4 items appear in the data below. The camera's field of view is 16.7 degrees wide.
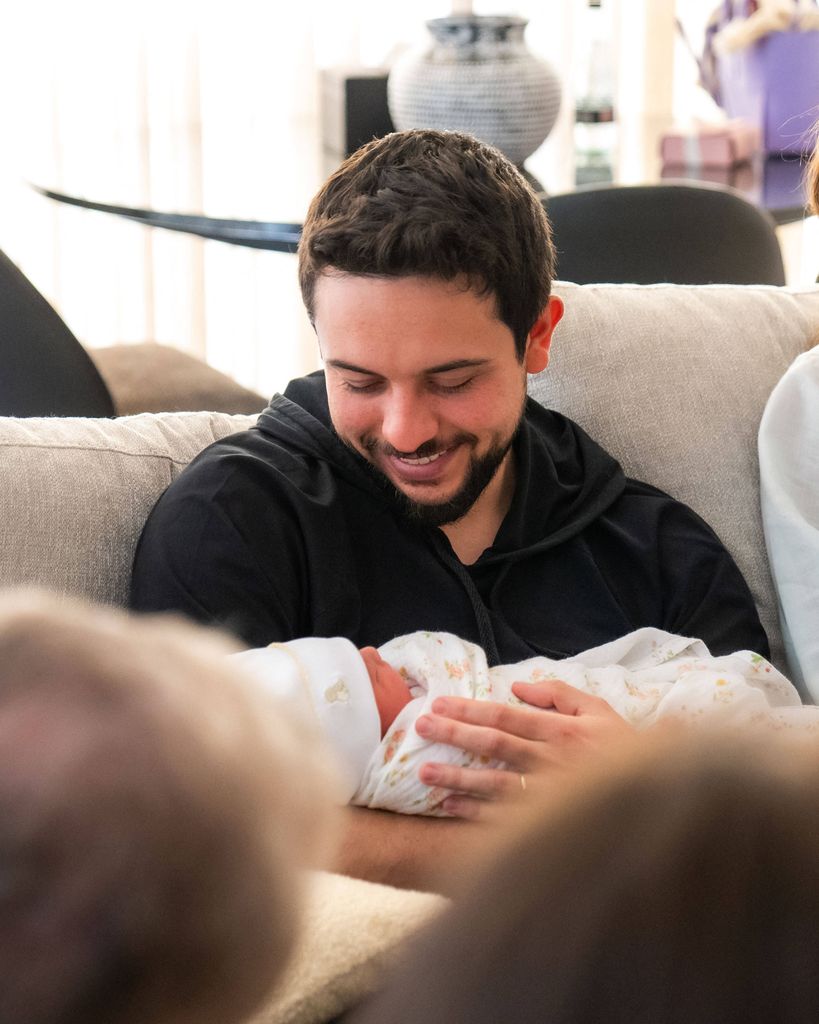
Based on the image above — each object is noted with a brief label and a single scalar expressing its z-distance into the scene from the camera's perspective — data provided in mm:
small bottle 3265
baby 1633
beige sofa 1752
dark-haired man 1720
